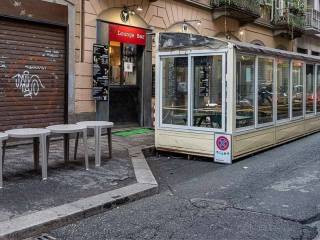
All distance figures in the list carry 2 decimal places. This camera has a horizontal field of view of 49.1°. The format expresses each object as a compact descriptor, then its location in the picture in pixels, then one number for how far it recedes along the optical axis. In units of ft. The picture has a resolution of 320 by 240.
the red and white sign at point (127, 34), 31.07
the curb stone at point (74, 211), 12.03
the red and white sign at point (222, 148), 21.88
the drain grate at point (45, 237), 12.14
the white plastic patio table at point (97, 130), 19.18
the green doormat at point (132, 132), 30.51
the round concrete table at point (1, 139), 15.41
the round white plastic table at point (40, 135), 16.30
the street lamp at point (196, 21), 38.78
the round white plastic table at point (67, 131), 17.60
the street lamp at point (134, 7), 32.15
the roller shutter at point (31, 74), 24.45
